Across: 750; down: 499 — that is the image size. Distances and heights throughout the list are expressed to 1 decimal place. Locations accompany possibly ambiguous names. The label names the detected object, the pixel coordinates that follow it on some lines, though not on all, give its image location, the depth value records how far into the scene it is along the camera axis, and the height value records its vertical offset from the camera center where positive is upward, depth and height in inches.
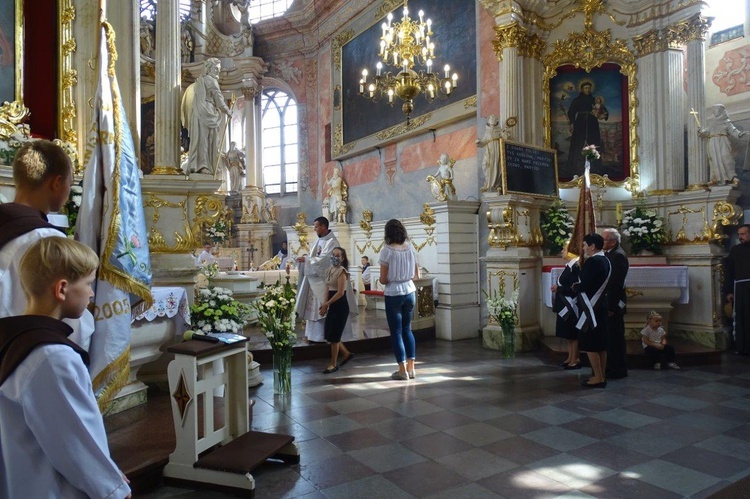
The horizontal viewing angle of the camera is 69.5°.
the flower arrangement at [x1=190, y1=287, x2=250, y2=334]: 190.4 -19.7
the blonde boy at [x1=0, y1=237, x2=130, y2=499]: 57.8 -14.7
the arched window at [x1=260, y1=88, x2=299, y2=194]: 732.7 +158.1
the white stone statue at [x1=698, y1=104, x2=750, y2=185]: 318.3 +61.2
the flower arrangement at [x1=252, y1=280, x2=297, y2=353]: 213.0 -23.8
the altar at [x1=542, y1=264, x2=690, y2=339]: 308.0 -23.0
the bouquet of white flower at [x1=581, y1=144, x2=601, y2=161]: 319.3 +58.9
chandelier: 309.6 +126.5
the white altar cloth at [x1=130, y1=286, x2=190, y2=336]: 183.8 -17.5
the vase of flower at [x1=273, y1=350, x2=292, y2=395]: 217.0 -46.7
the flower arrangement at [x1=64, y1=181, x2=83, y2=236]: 177.0 +17.8
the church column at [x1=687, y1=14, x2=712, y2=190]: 334.6 +97.6
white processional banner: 134.8 +6.2
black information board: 329.1 +52.8
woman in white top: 234.7 -14.2
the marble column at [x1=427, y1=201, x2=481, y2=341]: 367.6 -11.5
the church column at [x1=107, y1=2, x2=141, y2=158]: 216.8 +82.8
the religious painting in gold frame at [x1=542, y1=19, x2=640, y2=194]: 362.3 +125.6
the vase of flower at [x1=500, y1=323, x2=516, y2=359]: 295.6 -49.0
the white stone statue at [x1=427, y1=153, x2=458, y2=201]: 387.5 +52.5
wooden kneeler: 132.1 -49.3
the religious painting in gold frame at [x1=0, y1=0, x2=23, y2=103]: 201.3 +79.0
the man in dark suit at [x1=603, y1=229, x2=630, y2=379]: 244.8 -32.2
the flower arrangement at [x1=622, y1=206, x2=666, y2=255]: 336.8 +12.5
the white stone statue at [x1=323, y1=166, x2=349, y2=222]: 603.2 +65.7
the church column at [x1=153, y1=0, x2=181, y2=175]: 223.5 +69.0
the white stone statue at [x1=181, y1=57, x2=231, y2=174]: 220.7 +57.0
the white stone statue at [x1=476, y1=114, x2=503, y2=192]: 335.0 +63.0
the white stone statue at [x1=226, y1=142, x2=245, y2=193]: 690.8 +115.4
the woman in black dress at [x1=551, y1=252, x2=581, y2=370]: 249.1 -28.4
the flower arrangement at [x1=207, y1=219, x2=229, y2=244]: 563.8 +25.4
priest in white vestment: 287.2 -16.7
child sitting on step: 264.7 -46.7
